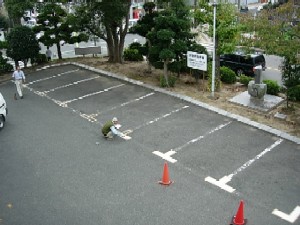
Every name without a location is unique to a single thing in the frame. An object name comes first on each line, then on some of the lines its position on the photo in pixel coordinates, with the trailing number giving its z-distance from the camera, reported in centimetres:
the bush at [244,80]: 1667
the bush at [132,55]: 2212
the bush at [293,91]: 1370
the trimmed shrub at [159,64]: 1674
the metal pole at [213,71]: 1459
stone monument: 1409
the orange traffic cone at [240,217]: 742
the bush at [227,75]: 1733
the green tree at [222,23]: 1466
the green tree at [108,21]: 1725
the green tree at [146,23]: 1766
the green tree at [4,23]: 3944
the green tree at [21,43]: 1958
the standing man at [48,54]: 2322
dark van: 1986
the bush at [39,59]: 2122
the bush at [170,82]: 1628
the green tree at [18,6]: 1780
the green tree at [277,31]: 1182
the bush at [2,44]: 2680
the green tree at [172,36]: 1483
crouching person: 1130
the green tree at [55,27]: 2041
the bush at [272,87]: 1530
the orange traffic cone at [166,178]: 900
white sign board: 1486
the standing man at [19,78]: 1527
